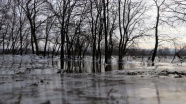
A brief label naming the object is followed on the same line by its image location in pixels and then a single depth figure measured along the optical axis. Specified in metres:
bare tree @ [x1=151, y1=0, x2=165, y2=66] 40.75
